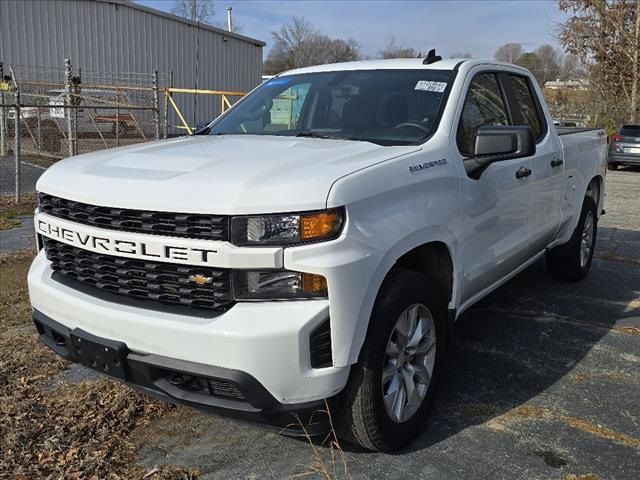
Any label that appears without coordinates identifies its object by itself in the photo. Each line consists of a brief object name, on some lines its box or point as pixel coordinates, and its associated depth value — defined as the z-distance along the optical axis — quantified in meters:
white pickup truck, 2.45
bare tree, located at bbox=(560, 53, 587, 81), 30.55
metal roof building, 26.52
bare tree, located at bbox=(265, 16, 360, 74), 59.72
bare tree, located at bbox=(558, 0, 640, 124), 27.88
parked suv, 19.27
